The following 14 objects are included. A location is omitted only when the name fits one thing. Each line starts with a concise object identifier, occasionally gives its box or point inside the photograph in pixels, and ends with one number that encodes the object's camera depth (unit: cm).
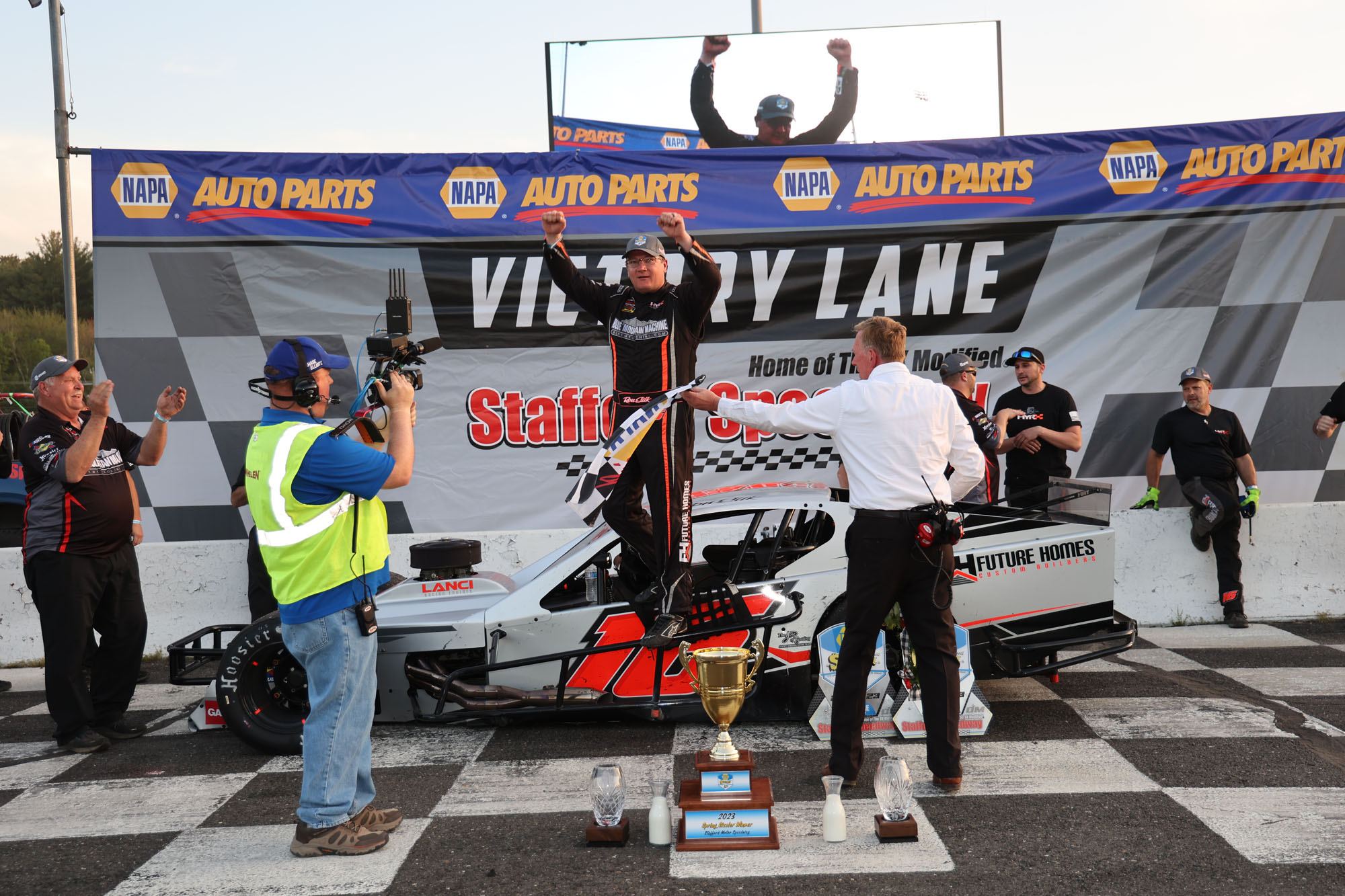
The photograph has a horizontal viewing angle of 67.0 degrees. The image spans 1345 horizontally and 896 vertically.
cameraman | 354
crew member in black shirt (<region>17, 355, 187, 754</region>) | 523
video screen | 1578
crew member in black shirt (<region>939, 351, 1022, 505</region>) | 671
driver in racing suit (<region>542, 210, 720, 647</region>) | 510
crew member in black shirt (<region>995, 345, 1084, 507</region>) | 738
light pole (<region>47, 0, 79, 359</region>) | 764
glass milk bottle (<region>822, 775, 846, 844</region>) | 359
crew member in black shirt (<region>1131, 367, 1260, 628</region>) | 765
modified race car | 505
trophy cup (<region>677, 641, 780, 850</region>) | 361
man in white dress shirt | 405
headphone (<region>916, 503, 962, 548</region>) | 399
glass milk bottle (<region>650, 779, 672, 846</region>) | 364
